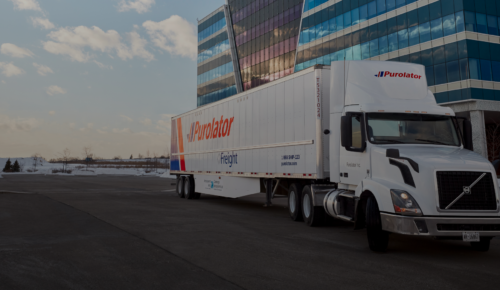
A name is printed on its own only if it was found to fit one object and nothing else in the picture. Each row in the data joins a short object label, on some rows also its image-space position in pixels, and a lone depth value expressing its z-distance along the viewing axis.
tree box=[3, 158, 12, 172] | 93.84
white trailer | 7.07
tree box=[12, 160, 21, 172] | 92.34
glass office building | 37.09
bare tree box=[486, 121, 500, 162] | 39.44
